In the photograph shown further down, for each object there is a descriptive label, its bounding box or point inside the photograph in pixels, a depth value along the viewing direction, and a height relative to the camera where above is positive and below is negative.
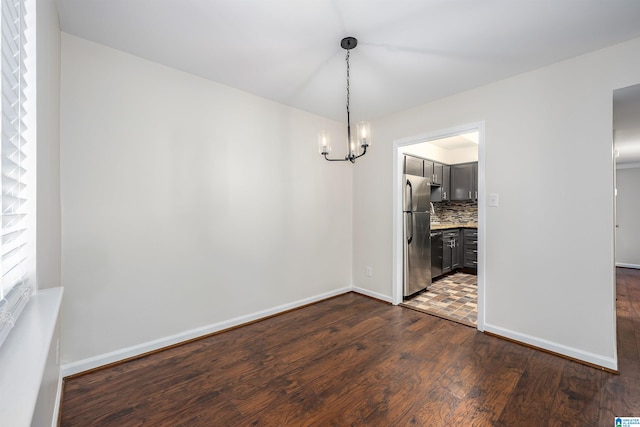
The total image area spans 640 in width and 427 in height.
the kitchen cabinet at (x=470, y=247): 5.21 -0.75
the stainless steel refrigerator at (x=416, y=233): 3.79 -0.35
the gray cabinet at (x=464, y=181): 5.26 +0.56
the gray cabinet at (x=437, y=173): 4.94 +0.69
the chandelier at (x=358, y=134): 2.13 +0.65
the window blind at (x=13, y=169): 0.93 +0.17
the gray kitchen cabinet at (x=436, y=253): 4.59 -0.76
